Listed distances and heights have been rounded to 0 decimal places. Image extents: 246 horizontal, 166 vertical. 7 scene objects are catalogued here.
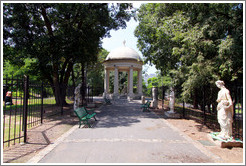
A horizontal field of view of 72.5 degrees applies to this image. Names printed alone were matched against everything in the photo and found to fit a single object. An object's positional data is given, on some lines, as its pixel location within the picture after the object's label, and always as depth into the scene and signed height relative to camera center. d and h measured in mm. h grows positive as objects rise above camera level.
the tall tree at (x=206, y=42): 7004 +2276
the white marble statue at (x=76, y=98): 10203 -467
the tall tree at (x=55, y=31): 11320 +4434
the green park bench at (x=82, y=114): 7674 -1183
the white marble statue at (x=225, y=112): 5338 -725
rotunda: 24330 +3958
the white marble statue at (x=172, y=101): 10820 -694
